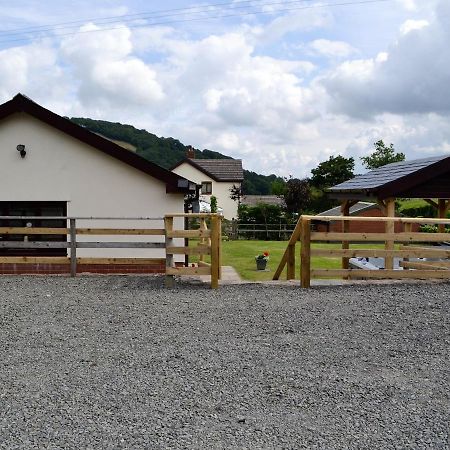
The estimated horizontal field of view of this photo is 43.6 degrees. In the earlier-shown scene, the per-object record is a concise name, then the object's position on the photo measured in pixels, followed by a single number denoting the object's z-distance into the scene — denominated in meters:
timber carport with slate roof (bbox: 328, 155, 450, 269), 13.91
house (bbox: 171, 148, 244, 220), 57.62
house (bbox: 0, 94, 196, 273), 13.52
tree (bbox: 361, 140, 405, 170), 60.06
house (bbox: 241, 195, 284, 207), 63.28
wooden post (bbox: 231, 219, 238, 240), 39.06
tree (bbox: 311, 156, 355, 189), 55.09
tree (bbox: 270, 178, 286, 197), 46.44
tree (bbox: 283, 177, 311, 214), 43.25
